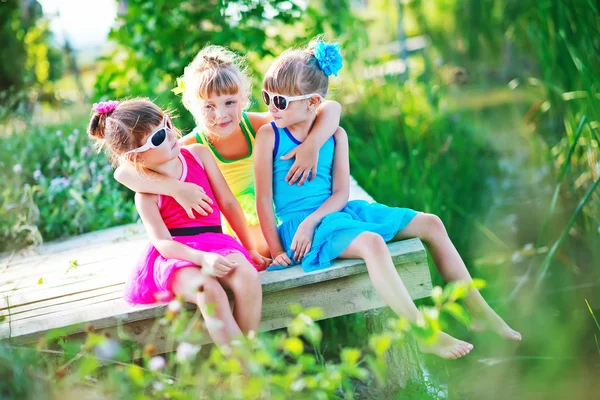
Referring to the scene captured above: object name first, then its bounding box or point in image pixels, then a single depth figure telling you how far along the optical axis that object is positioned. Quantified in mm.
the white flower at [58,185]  4176
